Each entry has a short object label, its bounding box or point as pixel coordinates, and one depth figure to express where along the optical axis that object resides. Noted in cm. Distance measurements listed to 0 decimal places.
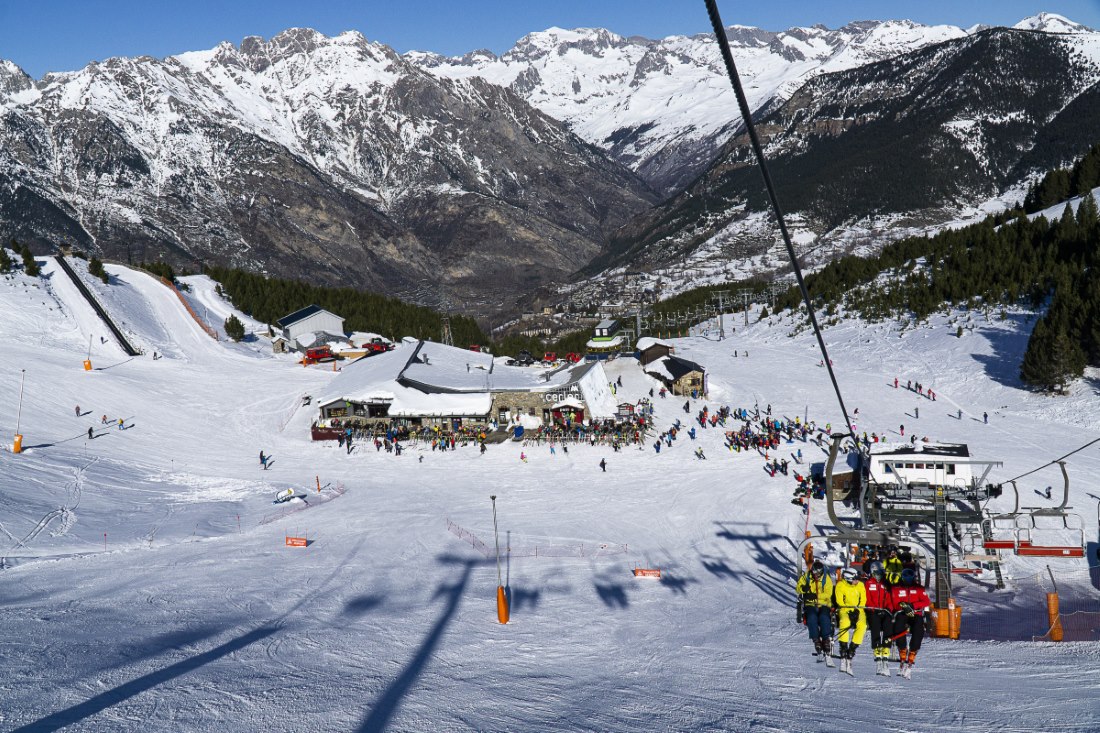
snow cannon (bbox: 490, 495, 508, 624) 1684
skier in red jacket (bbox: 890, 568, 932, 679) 1162
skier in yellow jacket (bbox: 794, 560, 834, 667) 1172
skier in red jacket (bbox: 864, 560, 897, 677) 1168
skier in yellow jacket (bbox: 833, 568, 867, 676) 1142
